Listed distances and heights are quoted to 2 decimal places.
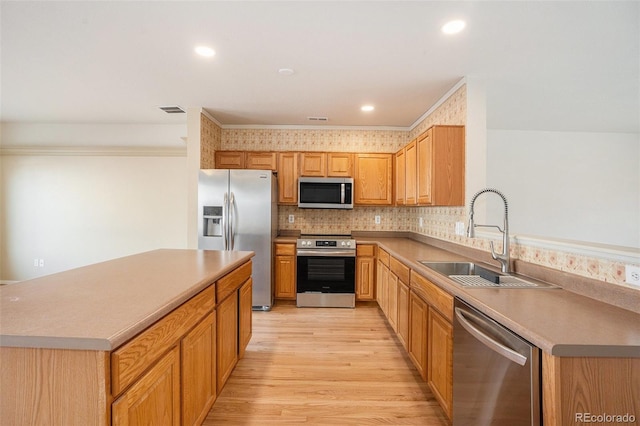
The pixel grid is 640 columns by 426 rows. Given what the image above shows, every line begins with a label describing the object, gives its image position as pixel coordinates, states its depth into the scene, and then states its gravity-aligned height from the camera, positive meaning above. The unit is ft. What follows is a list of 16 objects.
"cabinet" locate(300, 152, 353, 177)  13.75 +2.47
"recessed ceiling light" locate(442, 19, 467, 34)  6.30 +4.19
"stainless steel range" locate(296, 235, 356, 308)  12.55 -2.41
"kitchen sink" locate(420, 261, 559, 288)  5.45 -1.29
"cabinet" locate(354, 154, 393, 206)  13.71 +1.82
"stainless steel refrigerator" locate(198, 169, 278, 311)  11.92 +0.17
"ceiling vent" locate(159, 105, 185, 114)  12.20 +4.55
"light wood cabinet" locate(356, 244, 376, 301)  12.70 -2.43
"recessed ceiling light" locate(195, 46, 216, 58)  7.50 +4.30
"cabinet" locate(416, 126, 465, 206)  9.09 +1.62
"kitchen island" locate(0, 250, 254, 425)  2.90 -1.48
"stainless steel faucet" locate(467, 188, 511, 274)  6.46 -0.79
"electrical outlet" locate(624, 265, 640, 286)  4.02 -0.78
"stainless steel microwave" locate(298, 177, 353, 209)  13.33 +1.08
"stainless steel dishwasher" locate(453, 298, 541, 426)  3.45 -2.14
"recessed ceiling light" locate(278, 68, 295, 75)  8.54 +4.29
